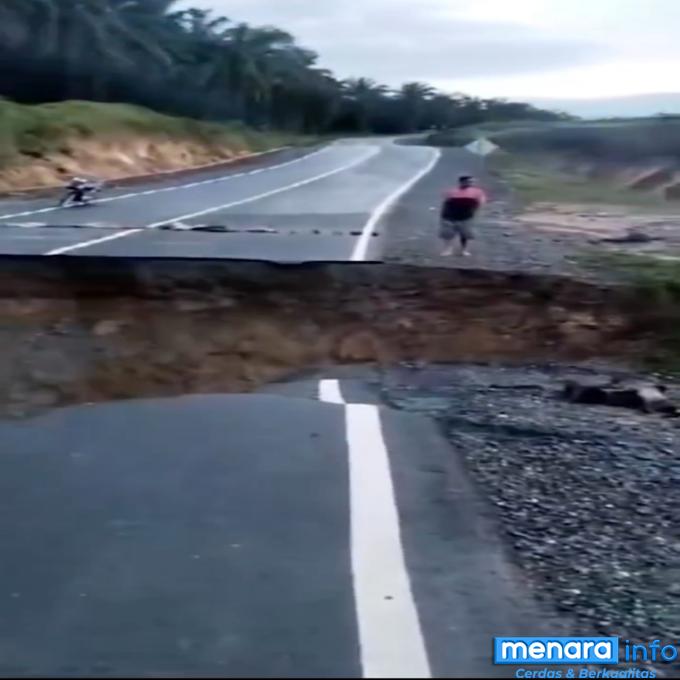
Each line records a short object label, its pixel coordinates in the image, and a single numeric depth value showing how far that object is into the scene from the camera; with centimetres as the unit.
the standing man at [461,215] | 1628
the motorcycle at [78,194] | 2484
